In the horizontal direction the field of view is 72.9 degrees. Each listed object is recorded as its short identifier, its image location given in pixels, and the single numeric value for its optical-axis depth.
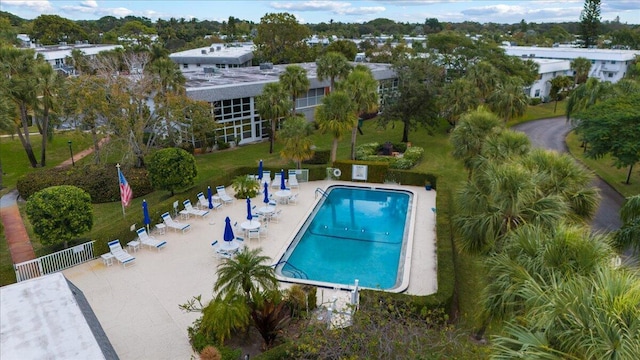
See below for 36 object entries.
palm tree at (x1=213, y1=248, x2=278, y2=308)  11.67
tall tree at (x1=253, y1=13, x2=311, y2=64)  61.69
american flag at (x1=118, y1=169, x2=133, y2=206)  17.69
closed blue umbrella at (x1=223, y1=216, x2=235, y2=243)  16.92
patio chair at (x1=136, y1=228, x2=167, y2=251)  17.73
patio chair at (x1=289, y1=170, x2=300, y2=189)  25.55
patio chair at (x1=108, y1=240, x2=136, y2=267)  16.42
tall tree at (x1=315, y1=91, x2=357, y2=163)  26.28
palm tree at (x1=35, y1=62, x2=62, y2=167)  26.08
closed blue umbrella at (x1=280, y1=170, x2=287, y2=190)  23.89
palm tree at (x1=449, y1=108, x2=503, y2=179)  19.78
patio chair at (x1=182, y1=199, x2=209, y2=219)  20.95
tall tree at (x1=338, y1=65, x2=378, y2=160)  27.33
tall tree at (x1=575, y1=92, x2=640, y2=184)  22.80
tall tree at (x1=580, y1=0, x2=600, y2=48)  84.83
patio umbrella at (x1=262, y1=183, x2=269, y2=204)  21.98
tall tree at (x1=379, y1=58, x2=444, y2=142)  33.66
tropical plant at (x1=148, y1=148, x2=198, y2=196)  21.91
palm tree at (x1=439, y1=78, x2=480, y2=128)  32.56
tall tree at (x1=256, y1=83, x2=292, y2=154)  31.06
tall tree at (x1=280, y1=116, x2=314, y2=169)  26.41
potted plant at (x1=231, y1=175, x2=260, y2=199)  23.70
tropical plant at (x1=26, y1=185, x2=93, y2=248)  15.64
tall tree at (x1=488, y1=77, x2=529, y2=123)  30.65
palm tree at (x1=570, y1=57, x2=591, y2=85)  59.81
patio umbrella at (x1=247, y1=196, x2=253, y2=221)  19.25
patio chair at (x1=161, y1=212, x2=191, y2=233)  19.50
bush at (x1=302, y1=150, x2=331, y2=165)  30.50
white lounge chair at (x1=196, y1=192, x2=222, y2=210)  22.23
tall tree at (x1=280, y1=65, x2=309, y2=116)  33.00
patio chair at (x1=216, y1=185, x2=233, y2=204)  22.97
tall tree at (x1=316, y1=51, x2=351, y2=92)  36.34
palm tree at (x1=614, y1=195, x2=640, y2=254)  12.09
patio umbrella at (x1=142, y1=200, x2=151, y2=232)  18.47
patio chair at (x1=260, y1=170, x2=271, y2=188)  25.69
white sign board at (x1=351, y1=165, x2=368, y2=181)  26.42
